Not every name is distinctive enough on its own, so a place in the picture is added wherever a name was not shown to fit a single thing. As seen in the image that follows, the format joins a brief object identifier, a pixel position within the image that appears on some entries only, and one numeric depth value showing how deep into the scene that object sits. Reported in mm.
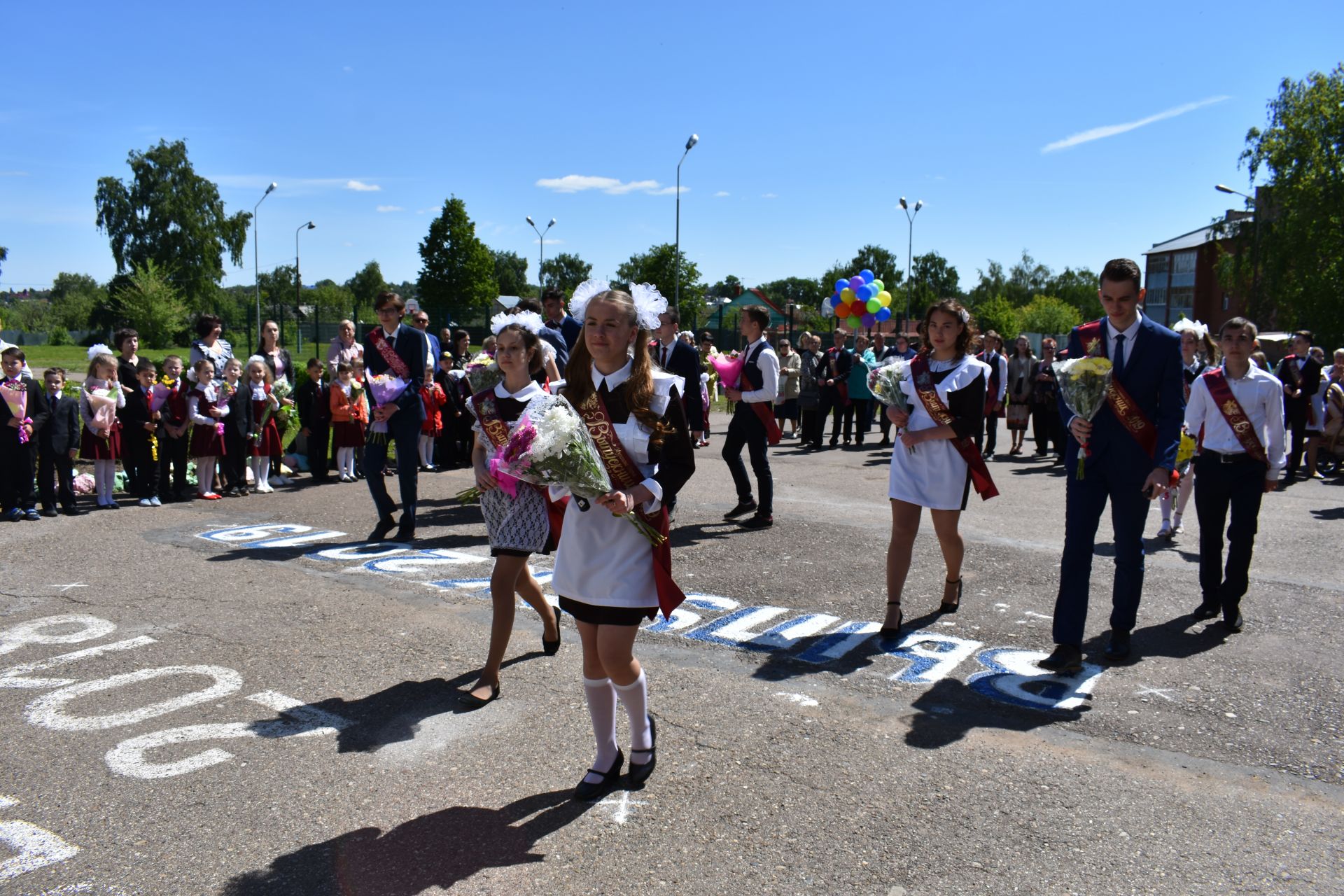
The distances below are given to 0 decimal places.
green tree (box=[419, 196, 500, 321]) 61562
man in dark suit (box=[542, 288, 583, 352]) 9117
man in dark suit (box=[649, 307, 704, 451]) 8586
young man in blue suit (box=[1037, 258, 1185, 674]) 5020
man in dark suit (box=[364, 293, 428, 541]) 8062
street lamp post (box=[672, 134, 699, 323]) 37425
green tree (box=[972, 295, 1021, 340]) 84062
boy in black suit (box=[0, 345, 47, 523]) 9297
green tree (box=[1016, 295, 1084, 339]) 93625
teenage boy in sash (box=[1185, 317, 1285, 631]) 6078
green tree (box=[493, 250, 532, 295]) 133625
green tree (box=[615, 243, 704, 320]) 48625
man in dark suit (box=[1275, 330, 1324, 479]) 14297
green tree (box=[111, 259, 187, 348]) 45438
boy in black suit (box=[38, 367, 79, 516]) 9539
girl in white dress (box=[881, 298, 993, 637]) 5703
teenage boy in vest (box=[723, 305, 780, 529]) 9227
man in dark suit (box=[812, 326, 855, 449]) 17625
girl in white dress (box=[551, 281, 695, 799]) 3596
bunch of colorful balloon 24406
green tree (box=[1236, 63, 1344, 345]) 43969
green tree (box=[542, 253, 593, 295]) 123375
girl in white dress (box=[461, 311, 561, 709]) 4789
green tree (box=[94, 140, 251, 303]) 62125
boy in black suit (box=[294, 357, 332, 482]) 12148
